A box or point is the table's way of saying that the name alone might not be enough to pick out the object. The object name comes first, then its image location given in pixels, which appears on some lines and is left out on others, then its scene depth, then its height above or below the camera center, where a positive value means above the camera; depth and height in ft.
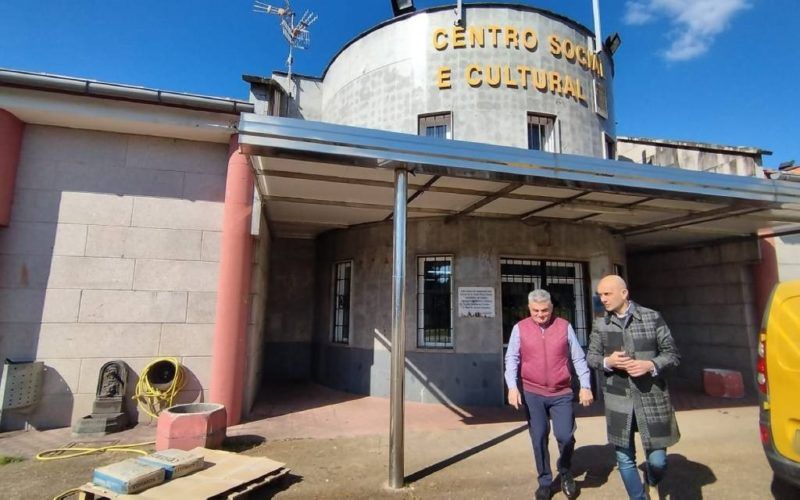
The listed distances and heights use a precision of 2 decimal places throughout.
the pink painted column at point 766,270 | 27.63 +2.85
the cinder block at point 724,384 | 25.89 -4.24
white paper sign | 24.49 +0.46
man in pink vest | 12.08 -1.95
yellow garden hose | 18.48 -3.45
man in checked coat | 9.93 -1.62
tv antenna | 39.78 +26.02
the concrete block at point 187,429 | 14.82 -4.31
